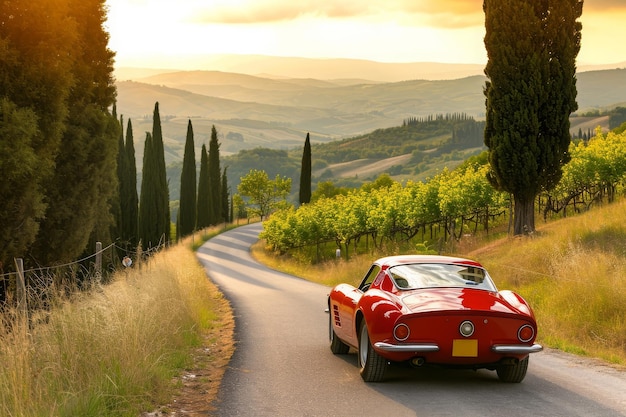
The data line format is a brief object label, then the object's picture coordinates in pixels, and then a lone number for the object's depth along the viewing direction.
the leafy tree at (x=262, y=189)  137.12
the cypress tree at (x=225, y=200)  104.94
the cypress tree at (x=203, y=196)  85.31
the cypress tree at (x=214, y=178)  92.28
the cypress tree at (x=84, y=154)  23.95
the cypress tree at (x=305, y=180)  88.14
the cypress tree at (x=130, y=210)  58.00
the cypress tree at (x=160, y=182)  60.22
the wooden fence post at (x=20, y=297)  9.24
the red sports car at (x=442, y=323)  9.15
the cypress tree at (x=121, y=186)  55.38
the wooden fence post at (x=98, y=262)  17.82
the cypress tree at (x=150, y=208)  59.91
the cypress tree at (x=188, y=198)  79.76
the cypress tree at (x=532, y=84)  30.67
